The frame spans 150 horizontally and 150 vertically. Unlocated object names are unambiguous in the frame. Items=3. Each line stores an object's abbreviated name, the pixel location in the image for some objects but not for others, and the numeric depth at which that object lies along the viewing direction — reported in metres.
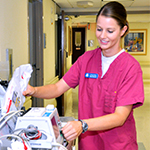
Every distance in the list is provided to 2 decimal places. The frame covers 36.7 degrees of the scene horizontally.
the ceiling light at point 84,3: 4.60
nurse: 1.29
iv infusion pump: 0.85
